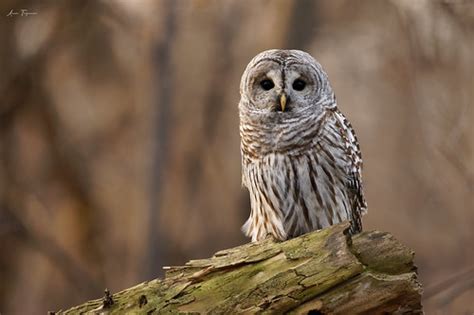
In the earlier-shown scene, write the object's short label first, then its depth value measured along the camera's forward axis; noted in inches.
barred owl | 408.8
